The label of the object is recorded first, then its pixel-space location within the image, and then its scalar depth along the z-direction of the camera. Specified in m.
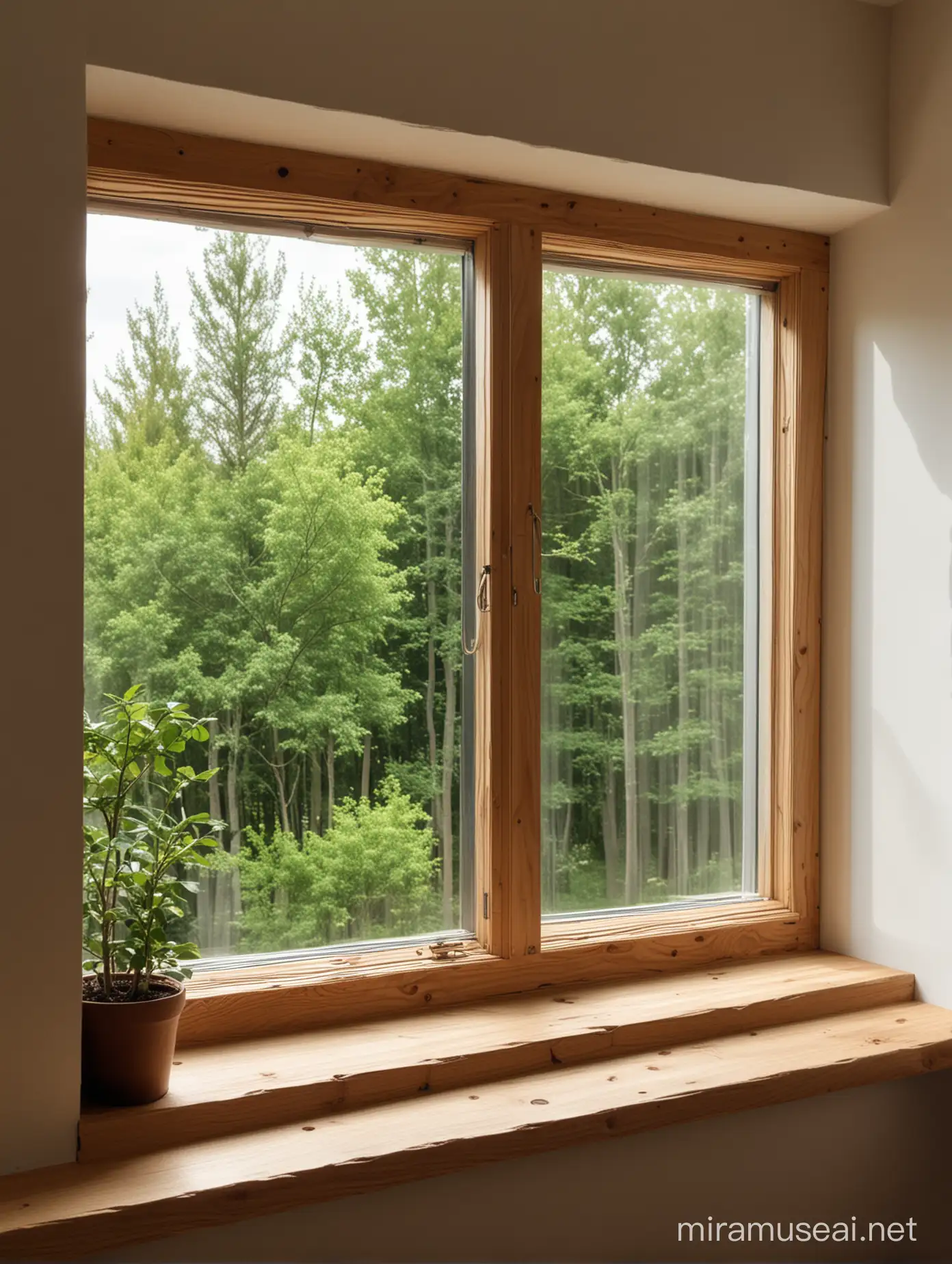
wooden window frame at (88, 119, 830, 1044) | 2.07
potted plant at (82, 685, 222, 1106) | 1.78
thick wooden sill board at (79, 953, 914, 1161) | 1.79
